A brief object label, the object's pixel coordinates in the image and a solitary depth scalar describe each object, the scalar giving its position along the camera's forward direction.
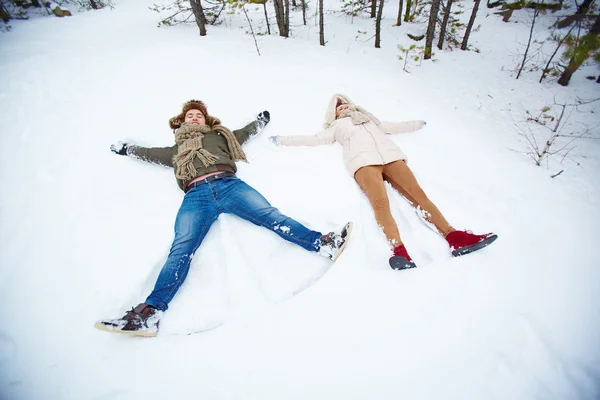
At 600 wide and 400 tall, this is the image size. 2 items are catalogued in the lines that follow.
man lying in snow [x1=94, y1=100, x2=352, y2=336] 1.79
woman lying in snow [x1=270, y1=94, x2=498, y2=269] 2.04
